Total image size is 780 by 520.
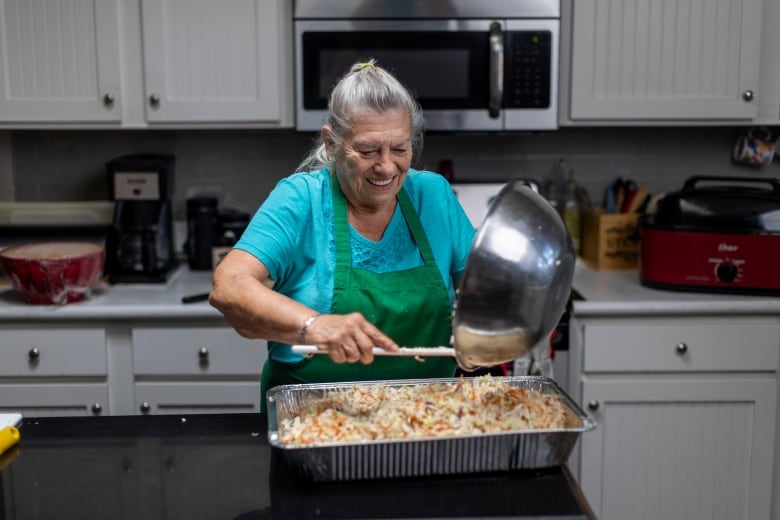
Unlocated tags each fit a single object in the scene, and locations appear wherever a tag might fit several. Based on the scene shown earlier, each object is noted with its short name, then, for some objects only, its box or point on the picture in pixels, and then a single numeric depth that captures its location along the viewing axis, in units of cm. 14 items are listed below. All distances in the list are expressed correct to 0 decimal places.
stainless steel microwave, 287
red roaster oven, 275
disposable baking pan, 137
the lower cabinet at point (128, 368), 275
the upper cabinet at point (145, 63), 289
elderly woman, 172
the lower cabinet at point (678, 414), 275
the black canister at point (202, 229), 316
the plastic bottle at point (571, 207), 327
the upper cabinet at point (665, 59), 291
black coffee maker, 297
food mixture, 140
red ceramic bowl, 271
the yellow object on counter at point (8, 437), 156
